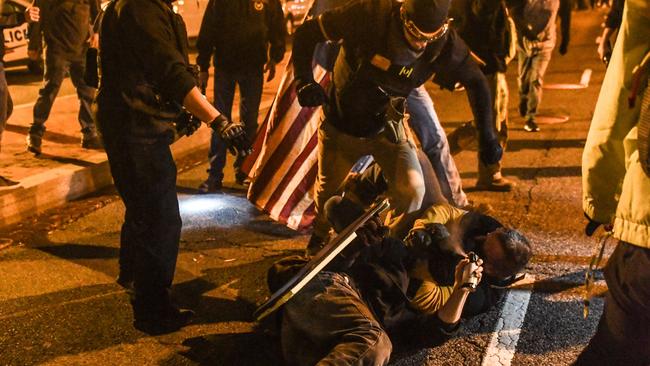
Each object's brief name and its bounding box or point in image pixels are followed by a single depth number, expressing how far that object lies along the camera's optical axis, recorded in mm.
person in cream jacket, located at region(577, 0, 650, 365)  2303
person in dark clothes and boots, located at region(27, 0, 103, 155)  6953
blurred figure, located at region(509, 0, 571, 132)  8102
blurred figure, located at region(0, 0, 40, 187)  5598
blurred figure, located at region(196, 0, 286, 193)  6348
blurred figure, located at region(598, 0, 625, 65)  6352
